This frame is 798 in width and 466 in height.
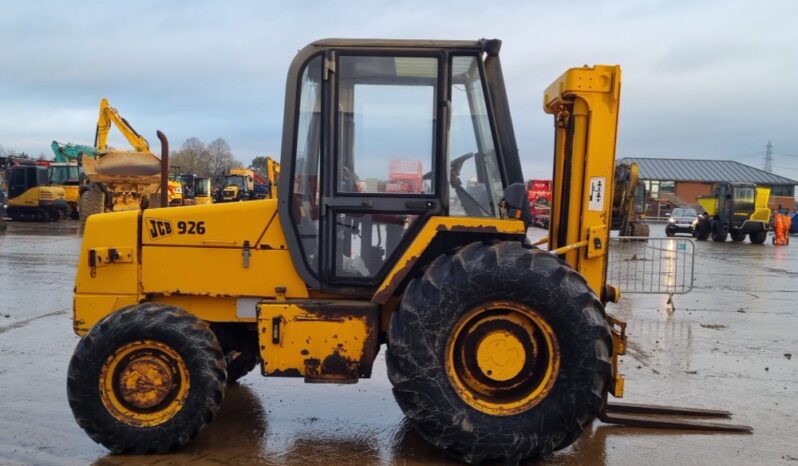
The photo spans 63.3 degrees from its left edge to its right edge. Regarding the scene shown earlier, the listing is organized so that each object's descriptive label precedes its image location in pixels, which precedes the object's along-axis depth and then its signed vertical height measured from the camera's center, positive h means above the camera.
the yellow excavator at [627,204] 21.95 -0.27
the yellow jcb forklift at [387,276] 3.95 -0.58
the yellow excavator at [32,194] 30.59 -0.68
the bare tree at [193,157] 66.08 +2.89
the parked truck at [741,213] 27.72 -0.54
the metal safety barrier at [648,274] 12.40 -1.64
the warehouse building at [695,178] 64.81 +2.21
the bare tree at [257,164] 44.59 +1.63
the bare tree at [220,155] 70.86 +3.41
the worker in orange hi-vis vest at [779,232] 28.17 -1.34
